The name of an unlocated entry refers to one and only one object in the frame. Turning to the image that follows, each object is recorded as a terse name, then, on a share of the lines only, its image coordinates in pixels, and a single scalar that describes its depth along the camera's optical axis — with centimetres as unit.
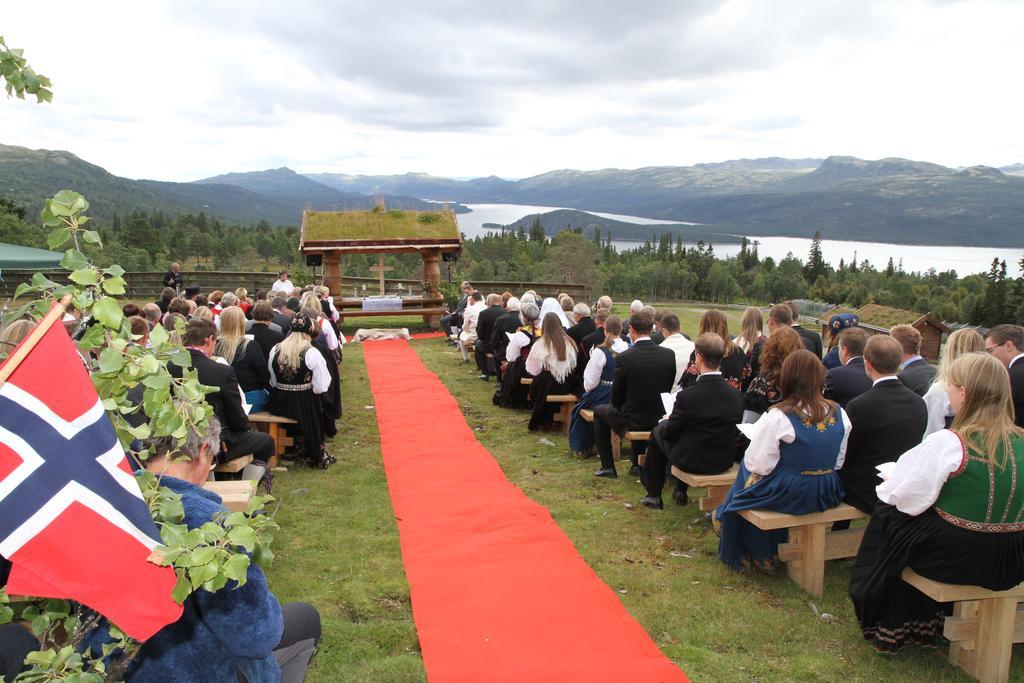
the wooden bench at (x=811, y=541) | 461
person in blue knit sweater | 222
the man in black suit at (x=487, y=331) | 1163
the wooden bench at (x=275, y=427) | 717
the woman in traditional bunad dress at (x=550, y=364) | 858
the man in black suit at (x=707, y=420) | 560
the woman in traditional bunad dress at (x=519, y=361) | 962
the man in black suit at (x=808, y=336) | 716
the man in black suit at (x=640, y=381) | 663
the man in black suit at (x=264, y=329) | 779
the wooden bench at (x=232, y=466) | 586
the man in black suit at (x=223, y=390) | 559
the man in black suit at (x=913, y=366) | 584
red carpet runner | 378
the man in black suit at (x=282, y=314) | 952
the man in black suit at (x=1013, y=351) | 533
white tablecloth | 1792
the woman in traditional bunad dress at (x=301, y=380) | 711
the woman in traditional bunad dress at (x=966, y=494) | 350
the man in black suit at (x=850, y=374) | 575
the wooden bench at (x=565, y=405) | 852
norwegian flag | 155
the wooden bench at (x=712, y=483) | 560
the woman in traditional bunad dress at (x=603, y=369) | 746
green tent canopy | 1565
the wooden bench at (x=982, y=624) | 362
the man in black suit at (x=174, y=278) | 1622
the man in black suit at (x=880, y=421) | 465
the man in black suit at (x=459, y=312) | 1438
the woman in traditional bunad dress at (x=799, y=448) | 462
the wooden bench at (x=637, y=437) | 668
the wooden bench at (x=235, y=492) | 449
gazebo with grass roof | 1744
